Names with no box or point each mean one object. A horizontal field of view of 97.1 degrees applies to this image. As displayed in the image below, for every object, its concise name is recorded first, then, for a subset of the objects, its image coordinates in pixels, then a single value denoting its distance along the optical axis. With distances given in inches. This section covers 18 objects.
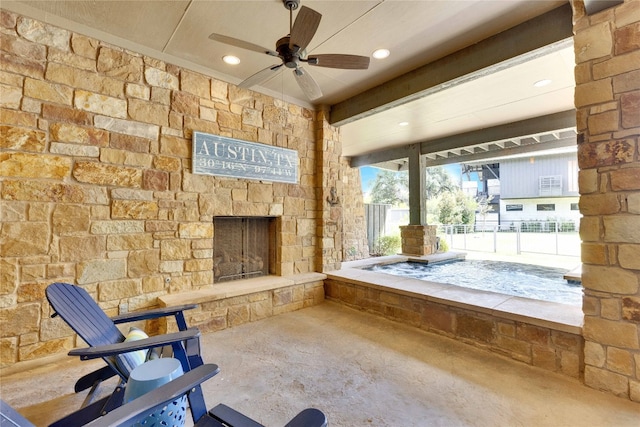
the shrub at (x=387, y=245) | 329.4
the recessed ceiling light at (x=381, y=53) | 115.9
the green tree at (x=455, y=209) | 477.4
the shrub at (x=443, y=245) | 297.8
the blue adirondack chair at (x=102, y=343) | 57.6
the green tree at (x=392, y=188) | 466.0
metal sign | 127.3
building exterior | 426.9
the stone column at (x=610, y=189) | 72.9
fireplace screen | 144.0
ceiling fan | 74.1
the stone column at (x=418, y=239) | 258.7
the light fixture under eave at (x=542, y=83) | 141.6
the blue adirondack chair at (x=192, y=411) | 35.4
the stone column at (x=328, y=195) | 169.2
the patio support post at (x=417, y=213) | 259.3
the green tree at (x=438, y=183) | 512.7
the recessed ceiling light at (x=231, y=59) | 119.3
